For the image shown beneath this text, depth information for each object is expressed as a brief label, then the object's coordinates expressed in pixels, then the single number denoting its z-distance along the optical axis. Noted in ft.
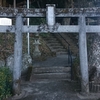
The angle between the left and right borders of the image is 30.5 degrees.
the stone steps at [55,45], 37.94
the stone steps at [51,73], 24.85
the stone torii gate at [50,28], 18.65
